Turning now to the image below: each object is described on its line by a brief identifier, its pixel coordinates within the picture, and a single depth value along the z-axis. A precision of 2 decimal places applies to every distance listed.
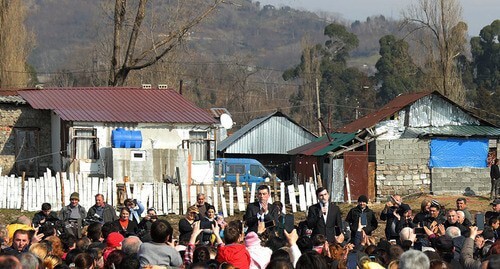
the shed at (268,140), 53.91
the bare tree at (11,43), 51.16
